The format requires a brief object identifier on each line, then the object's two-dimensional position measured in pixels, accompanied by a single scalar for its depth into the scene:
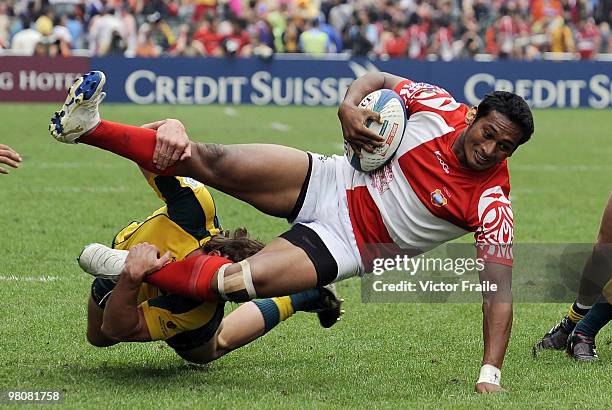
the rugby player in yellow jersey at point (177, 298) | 5.63
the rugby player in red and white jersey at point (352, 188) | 5.59
